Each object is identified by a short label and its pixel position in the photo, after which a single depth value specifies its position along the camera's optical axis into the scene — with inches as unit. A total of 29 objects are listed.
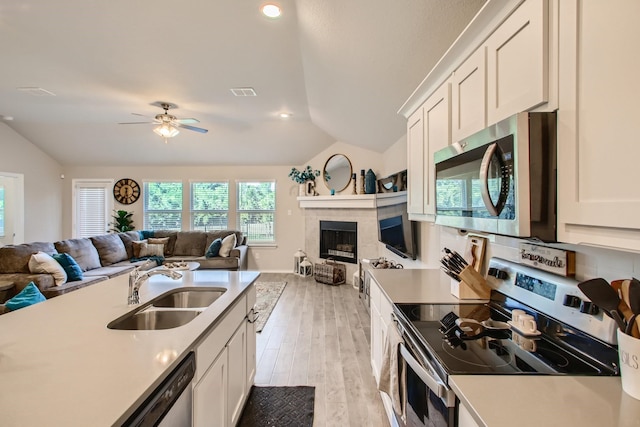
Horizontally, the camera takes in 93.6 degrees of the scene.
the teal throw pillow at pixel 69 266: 156.7
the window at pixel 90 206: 273.6
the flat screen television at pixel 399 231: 114.3
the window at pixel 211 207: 270.8
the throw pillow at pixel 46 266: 145.7
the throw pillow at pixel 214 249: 225.0
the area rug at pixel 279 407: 79.2
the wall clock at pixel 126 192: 271.1
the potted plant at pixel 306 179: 248.9
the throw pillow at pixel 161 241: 234.5
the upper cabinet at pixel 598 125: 27.4
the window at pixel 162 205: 271.4
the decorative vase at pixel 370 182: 200.5
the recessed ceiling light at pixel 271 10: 89.3
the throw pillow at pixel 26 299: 69.8
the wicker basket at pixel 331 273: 217.6
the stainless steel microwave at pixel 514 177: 36.7
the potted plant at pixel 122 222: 263.6
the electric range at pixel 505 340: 37.8
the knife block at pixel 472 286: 66.2
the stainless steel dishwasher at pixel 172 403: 34.0
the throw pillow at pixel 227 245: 225.8
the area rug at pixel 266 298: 151.7
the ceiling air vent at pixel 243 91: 149.6
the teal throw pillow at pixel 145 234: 244.2
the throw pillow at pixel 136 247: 220.2
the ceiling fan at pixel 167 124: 162.6
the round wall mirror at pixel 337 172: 231.5
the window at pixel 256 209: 269.0
